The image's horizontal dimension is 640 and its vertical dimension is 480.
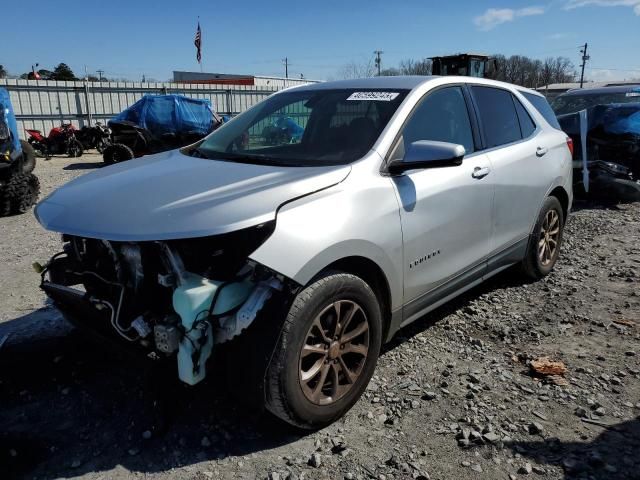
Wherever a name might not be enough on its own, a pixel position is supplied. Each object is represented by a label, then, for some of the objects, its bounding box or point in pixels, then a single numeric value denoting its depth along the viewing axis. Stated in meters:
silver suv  2.38
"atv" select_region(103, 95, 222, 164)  14.05
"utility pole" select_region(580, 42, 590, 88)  76.44
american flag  35.12
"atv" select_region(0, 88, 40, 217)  7.66
